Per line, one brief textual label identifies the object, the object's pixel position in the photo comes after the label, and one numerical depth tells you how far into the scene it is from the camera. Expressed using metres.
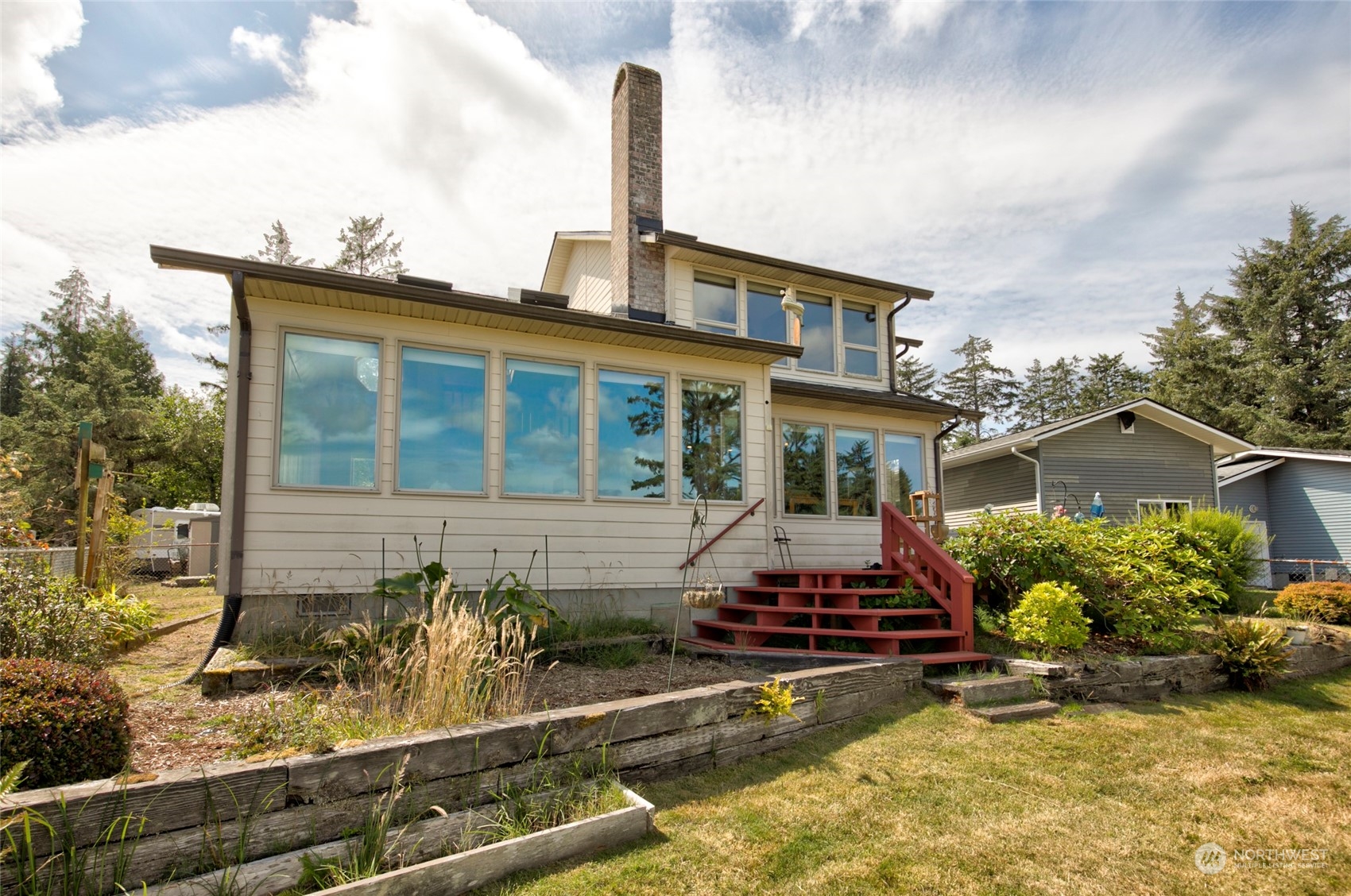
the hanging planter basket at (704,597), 5.27
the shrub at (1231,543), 10.82
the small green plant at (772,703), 4.52
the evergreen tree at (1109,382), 38.06
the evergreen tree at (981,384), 41.72
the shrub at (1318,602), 9.88
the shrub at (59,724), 2.75
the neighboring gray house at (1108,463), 16.34
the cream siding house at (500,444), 6.21
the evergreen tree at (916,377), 39.62
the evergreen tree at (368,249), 31.41
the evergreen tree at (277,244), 31.95
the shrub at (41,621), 4.54
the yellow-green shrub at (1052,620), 6.27
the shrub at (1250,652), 6.73
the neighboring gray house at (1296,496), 18.72
